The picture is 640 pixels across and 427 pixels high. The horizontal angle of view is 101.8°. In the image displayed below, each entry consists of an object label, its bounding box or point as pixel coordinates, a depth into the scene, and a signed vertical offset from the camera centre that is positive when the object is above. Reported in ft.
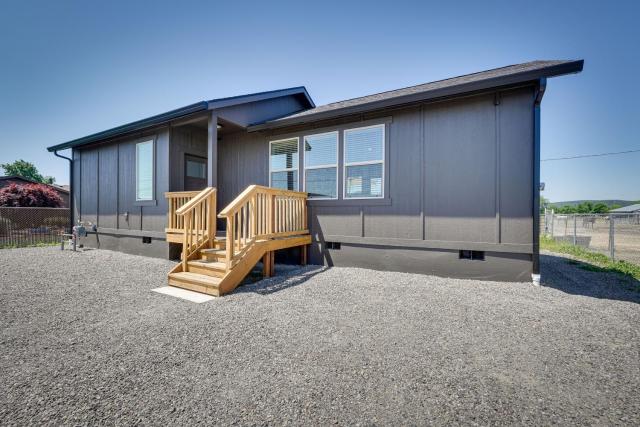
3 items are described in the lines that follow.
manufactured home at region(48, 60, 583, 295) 14.40 +2.30
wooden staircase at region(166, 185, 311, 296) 13.55 -1.60
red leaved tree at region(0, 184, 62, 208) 46.34 +2.71
